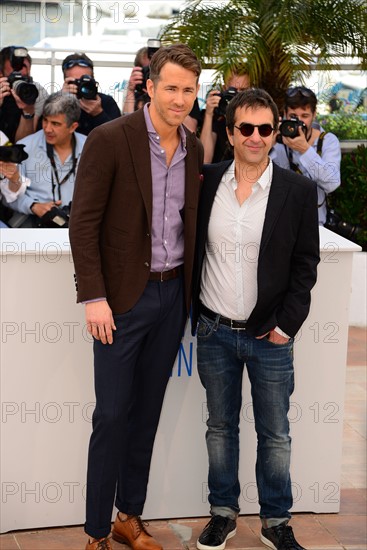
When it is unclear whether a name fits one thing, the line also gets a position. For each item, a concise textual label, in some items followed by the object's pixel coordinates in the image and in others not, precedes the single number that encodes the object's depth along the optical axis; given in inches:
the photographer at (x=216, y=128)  252.4
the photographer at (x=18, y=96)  239.9
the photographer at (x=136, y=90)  252.7
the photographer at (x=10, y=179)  217.8
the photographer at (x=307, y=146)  231.9
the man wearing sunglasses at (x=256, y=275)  141.6
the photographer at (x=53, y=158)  231.1
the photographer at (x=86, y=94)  252.4
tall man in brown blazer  133.8
